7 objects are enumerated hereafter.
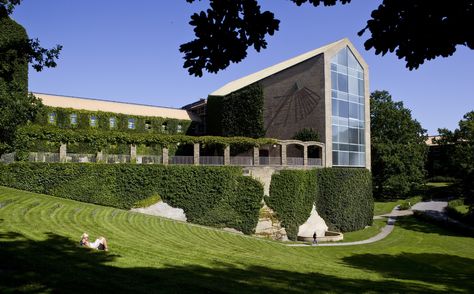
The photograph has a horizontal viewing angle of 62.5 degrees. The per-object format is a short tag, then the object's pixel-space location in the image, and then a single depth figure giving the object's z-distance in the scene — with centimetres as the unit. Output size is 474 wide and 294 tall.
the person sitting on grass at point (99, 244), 1283
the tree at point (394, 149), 6303
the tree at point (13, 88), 1304
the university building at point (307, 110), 3775
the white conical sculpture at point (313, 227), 3450
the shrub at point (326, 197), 3266
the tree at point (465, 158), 4447
